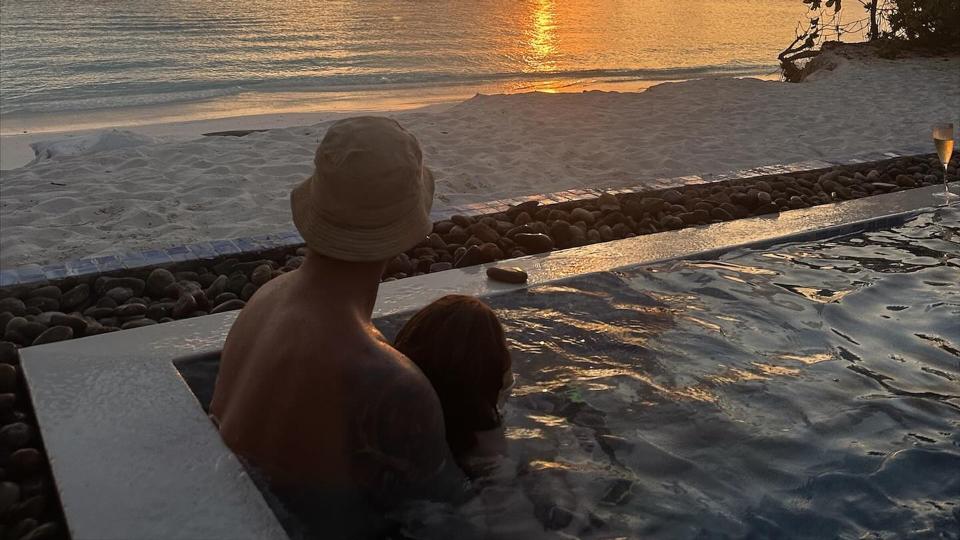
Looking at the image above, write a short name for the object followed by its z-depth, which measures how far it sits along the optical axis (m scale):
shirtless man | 2.28
